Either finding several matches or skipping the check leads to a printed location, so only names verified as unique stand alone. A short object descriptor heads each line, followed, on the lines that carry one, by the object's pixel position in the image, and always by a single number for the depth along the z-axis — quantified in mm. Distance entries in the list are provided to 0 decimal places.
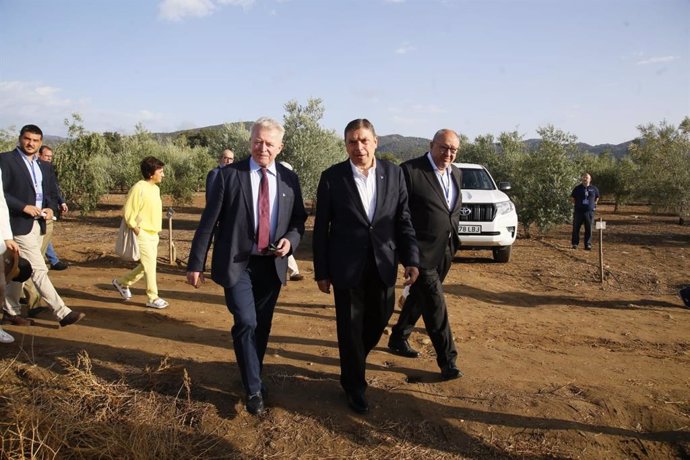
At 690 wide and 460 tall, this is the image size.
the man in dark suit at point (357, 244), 3635
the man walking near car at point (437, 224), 4242
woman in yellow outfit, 6230
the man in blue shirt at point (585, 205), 13102
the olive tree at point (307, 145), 18000
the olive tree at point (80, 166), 17375
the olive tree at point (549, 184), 14711
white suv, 10211
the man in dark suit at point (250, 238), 3500
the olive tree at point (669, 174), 18578
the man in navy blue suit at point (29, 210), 5227
